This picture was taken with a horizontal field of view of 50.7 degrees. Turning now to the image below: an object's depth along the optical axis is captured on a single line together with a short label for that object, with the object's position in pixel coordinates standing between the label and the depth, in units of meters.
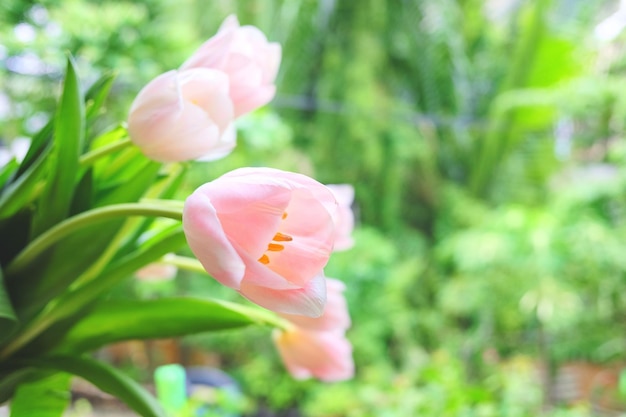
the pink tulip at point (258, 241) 0.21
